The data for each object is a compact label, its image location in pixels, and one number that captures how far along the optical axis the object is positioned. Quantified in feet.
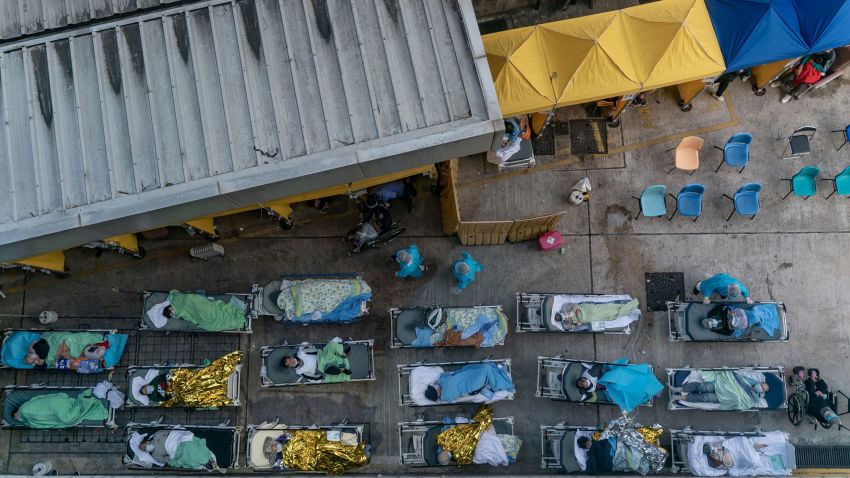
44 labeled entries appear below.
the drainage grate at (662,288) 43.19
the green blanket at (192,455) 38.24
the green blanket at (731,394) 39.47
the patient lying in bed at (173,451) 38.24
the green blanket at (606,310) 40.01
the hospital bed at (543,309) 40.37
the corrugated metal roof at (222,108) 30.99
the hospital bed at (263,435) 38.70
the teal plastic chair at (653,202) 42.65
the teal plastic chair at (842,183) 42.65
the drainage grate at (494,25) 45.68
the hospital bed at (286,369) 39.58
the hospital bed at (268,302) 40.27
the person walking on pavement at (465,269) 40.32
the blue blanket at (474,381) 38.73
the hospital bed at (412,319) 39.99
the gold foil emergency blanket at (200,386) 39.09
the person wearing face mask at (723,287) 40.42
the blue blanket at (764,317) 40.01
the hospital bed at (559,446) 38.75
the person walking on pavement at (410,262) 40.01
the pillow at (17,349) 39.34
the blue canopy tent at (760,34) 39.55
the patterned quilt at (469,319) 39.96
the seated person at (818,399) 40.16
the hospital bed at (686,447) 39.34
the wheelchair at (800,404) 41.32
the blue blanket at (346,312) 39.68
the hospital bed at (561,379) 39.50
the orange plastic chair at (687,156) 43.42
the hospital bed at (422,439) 39.14
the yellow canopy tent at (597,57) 39.04
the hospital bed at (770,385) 39.78
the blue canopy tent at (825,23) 39.24
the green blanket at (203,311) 39.52
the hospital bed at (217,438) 38.91
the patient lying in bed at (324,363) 39.24
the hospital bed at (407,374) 40.22
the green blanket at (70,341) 39.45
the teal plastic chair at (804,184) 42.93
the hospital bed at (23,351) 39.34
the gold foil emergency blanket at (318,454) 38.50
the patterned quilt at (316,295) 39.68
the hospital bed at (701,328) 40.42
